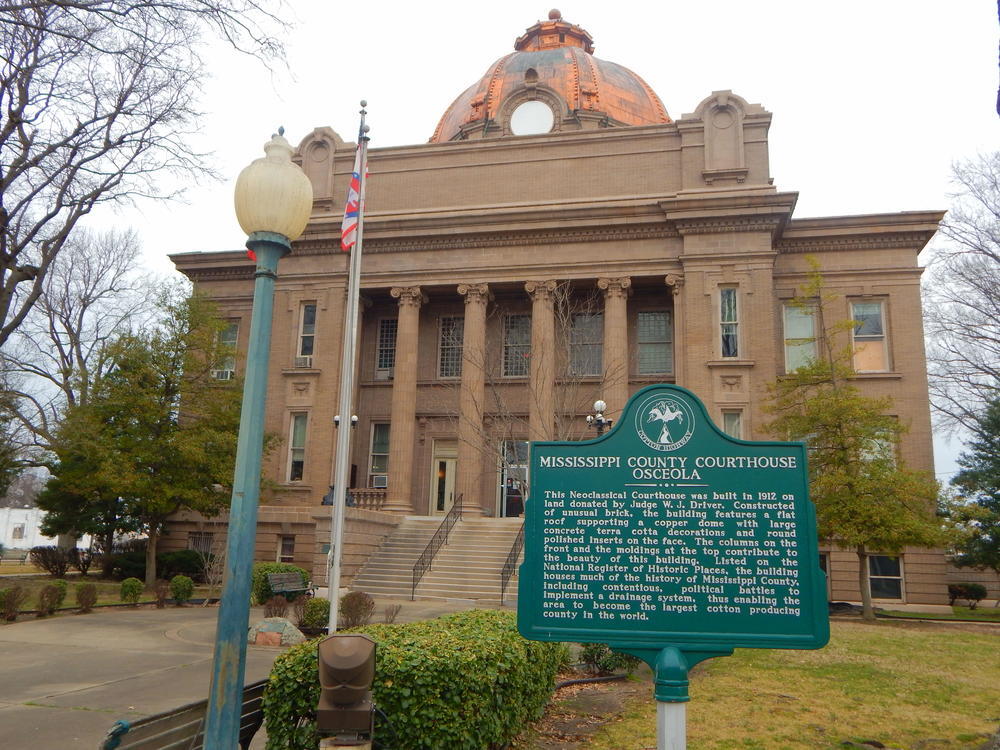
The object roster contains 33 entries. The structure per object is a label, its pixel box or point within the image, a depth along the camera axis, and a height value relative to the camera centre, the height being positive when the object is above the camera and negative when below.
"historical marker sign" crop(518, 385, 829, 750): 5.22 +0.06
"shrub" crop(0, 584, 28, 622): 16.34 -1.36
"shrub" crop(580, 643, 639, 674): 11.68 -1.55
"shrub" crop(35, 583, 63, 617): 17.47 -1.39
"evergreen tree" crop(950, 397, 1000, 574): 28.25 +2.92
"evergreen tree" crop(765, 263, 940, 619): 20.95 +2.47
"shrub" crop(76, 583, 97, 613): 18.03 -1.30
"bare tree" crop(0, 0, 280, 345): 17.81 +9.02
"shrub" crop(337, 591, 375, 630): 15.34 -1.25
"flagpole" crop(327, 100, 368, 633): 12.64 +2.25
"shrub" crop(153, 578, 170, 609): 20.61 -1.42
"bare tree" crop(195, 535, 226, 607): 21.86 -0.81
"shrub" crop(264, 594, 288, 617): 16.70 -1.34
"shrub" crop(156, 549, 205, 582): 29.33 -0.91
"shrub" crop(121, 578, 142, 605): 19.83 -1.27
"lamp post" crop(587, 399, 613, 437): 17.47 +3.04
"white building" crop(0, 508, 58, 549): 68.06 +0.59
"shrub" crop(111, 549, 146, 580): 29.33 -1.00
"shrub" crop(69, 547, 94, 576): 30.09 -0.87
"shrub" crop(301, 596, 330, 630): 15.96 -1.41
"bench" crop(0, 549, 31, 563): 53.03 -1.43
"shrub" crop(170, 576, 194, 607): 21.11 -1.28
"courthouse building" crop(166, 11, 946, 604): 28.28 +9.59
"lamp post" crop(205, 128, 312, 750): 4.59 +0.91
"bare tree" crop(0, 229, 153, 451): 35.62 +10.57
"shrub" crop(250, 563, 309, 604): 20.42 -0.97
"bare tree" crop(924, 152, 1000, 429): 30.00 +9.30
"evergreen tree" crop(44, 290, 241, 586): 24.69 +3.40
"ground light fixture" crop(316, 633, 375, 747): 5.36 -0.98
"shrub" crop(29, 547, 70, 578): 28.75 -0.85
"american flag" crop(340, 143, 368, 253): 14.77 +6.03
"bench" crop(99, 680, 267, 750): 4.84 -1.27
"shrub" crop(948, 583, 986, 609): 30.66 -1.10
